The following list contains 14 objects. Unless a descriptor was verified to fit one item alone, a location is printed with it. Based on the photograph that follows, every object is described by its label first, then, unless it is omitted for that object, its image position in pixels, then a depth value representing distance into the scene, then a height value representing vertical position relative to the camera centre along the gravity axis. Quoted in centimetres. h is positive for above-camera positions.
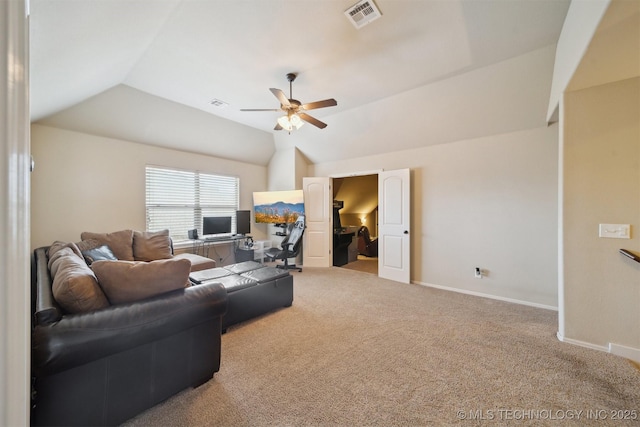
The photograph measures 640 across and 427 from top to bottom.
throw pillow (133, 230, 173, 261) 367 -50
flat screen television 543 +18
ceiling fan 282 +130
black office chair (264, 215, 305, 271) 490 -71
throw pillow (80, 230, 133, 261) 342 -40
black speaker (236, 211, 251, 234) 539 -18
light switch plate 211 -16
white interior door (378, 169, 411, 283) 430 -22
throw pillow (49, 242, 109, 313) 139 -46
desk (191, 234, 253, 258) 486 -59
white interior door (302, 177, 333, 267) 544 -30
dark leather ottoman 264 -89
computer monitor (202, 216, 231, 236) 486 -23
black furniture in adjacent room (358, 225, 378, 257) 676 -85
